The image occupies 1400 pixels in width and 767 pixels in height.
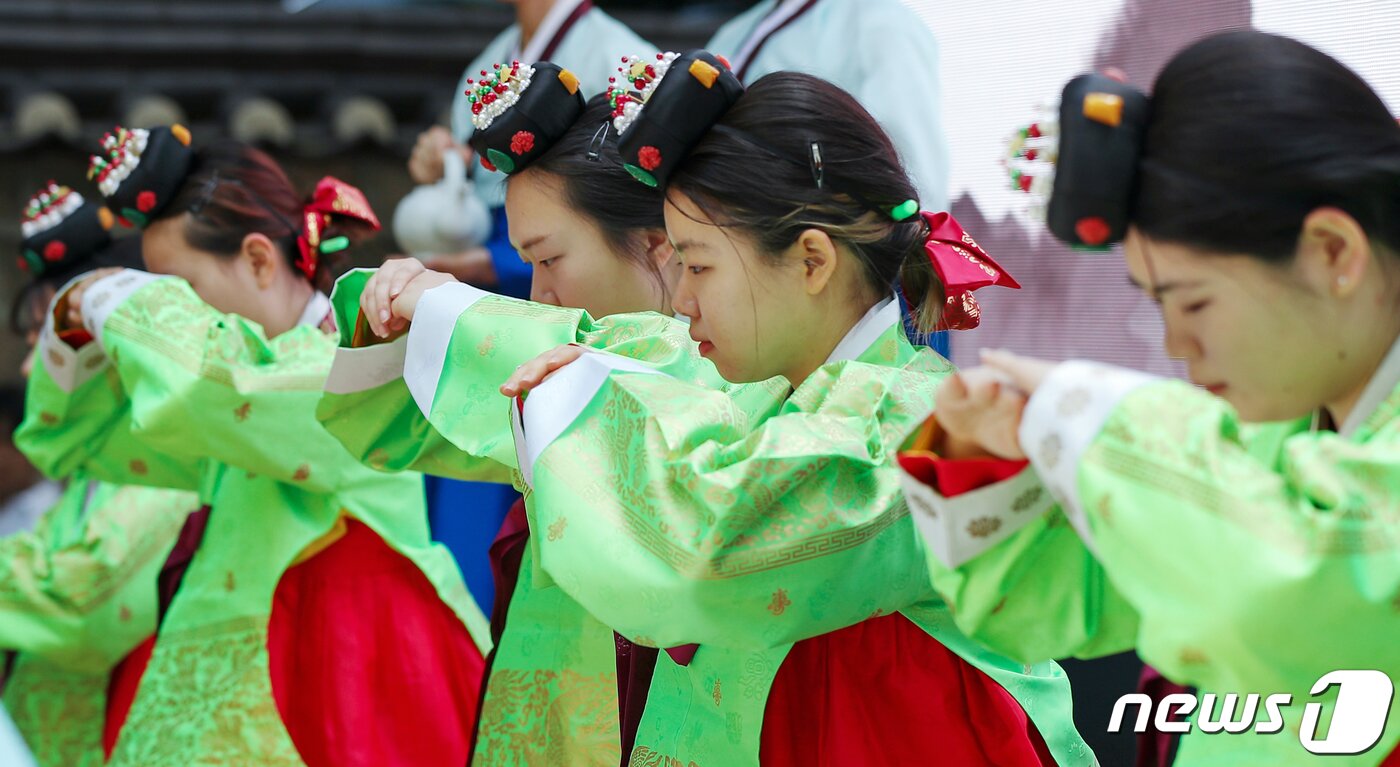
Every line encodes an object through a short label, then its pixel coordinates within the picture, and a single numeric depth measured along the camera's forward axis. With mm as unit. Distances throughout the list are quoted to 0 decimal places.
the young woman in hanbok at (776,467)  5705
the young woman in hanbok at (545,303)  6157
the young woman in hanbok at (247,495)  6402
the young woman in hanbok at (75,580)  6837
